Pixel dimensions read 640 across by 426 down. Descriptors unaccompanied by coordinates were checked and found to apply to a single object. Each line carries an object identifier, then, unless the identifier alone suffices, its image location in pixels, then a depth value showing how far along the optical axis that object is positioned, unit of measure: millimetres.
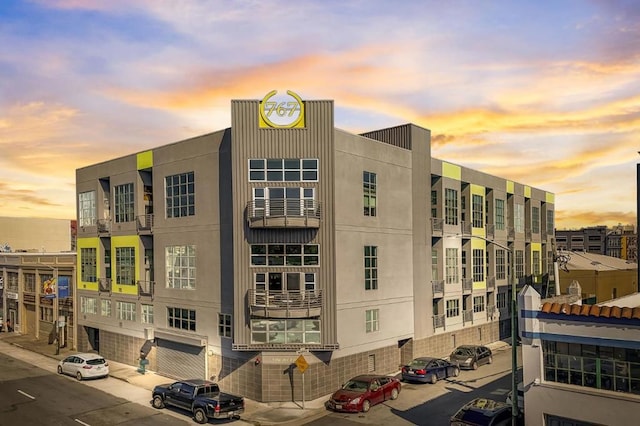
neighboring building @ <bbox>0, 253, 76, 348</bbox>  51406
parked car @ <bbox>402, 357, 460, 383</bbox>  35094
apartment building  32312
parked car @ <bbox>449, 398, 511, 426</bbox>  24094
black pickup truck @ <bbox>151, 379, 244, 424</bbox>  27859
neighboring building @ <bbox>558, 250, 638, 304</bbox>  67250
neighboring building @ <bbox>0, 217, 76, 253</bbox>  106375
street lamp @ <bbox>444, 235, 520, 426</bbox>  22625
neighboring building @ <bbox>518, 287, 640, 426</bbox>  20938
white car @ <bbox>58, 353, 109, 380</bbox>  37438
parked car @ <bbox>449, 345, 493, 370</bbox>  39406
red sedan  29172
